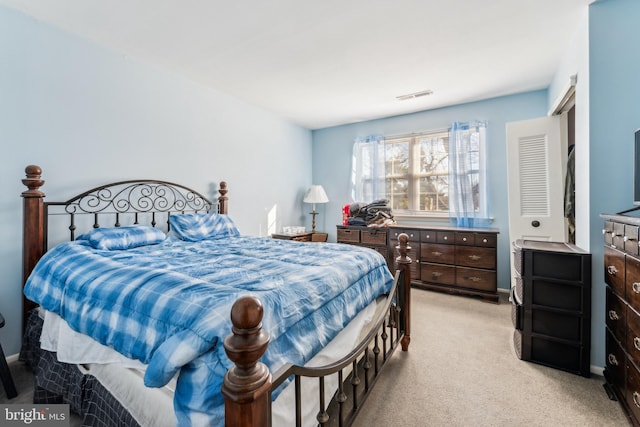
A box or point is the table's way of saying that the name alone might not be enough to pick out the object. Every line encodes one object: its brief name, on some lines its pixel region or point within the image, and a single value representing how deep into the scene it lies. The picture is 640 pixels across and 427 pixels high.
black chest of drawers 1.89
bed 0.88
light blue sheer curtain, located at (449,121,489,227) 3.74
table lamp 4.68
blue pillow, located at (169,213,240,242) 2.79
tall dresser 1.41
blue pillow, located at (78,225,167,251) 2.12
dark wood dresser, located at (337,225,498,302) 3.37
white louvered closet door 2.91
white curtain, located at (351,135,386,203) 4.52
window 3.80
